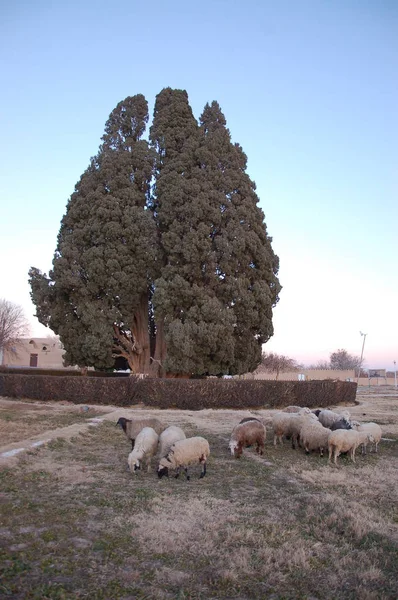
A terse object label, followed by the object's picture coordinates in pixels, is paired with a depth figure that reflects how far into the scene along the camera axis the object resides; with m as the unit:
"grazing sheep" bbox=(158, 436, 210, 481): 9.38
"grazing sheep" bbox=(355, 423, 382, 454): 12.74
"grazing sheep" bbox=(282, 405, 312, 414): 16.02
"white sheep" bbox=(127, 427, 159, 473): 9.68
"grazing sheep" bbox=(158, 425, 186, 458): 10.10
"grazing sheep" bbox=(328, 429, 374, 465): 11.16
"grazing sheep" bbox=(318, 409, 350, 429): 14.81
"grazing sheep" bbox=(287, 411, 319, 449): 12.94
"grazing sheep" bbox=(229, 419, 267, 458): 11.73
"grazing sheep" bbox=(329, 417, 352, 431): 13.30
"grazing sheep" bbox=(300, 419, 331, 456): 11.82
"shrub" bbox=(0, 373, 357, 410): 22.88
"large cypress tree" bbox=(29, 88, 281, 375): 25.19
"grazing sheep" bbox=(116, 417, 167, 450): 12.13
